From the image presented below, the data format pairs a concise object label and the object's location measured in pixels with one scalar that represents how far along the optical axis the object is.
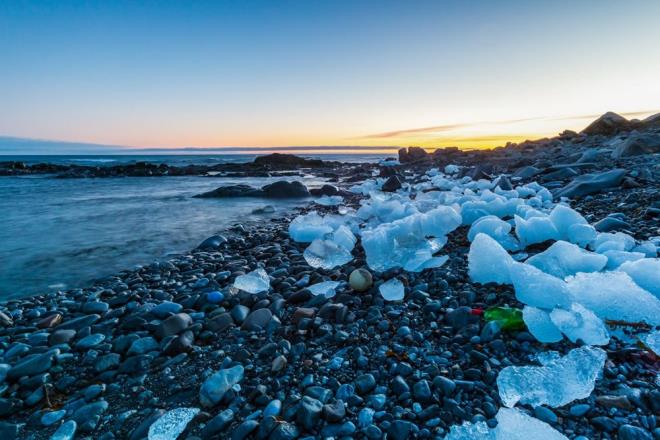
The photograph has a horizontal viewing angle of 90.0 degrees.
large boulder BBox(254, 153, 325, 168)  21.45
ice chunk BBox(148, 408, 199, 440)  1.24
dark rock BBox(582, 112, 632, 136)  16.33
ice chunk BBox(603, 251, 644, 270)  2.08
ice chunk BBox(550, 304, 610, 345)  1.49
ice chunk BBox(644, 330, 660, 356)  1.41
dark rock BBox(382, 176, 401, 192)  8.23
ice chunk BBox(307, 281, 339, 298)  2.29
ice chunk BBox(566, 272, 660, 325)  1.57
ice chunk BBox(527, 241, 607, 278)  2.02
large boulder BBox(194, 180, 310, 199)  8.91
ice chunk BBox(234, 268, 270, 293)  2.43
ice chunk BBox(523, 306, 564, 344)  1.54
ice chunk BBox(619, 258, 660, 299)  1.71
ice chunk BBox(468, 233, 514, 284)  2.11
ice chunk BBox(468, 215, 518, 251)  2.77
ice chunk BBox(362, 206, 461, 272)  2.65
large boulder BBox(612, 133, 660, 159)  7.42
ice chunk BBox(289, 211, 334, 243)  3.75
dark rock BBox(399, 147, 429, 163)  20.55
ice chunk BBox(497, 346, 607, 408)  1.24
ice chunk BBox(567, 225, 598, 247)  2.56
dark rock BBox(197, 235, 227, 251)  3.97
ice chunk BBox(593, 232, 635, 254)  2.32
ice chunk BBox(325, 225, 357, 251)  3.16
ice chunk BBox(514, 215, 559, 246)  2.69
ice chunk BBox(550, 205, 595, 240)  2.68
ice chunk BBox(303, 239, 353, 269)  2.90
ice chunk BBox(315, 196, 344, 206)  6.95
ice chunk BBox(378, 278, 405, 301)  2.13
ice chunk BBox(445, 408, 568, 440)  1.08
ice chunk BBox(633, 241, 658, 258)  2.28
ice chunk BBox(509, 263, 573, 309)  1.66
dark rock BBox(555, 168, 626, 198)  4.65
